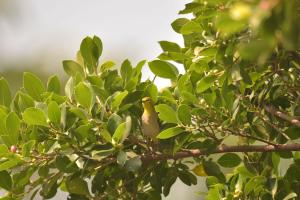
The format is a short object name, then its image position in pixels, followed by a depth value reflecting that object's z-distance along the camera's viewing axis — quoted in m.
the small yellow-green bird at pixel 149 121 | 8.28
